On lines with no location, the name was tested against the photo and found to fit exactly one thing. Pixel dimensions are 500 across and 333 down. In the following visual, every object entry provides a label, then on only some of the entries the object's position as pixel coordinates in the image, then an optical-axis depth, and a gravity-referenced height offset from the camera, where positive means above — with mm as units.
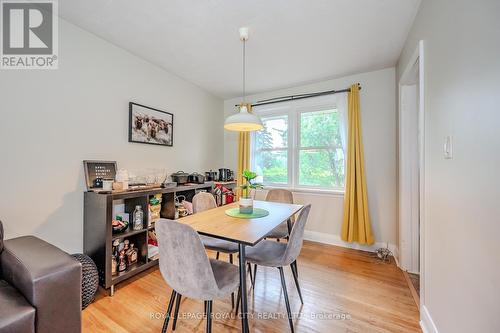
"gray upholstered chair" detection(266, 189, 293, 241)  2562 -389
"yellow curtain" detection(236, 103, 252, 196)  3643 +237
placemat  1713 -424
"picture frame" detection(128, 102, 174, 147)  2408 +519
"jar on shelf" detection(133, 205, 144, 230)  2129 -553
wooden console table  1801 -662
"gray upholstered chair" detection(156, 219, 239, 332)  1056 -545
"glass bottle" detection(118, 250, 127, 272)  1981 -972
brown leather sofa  974 -681
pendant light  1847 +416
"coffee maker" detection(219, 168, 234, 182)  3580 -162
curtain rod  2977 +1126
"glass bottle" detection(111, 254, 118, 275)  1897 -952
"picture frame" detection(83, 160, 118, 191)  1960 -48
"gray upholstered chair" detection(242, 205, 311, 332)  1409 -688
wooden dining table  1194 -431
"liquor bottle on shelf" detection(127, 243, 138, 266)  2092 -934
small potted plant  1771 -311
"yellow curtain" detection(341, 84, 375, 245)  2736 -295
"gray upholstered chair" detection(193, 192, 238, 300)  1733 -687
